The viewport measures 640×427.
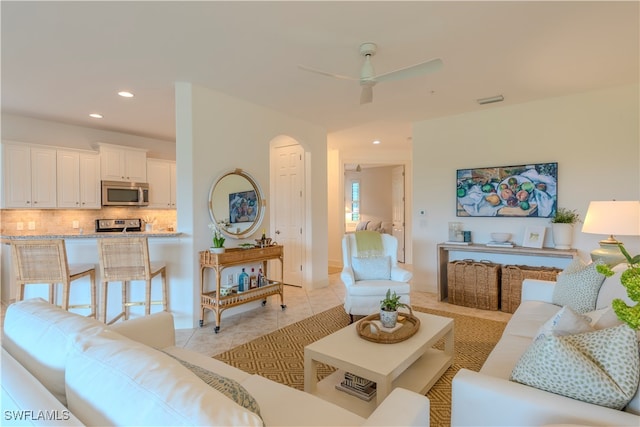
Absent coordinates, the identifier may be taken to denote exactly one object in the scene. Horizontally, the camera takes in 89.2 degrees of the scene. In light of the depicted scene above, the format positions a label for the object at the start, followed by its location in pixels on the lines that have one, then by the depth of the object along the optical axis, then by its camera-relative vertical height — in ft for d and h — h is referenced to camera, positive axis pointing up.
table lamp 9.14 -0.39
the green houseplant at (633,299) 3.30 -1.00
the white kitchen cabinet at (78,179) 16.10 +1.71
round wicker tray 6.98 -2.75
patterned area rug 7.54 -4.17
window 30.76 +1.10
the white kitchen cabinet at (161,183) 19.45 +1.80
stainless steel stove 17.54 -0.70
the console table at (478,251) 12.39 -1.73
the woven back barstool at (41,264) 9.61 -1.51
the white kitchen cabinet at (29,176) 14.56 +1.72
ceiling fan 7.73 +3.43
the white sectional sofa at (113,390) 2.52 -1.56
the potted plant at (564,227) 12.72 -0.71
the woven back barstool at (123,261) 10.22 -1.55
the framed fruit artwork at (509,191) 13.42 +0.82
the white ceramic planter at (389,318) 7.55 -2.52
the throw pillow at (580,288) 7.75 -1.97
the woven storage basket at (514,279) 12.60 -2.79
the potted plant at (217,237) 11.54 -0.96
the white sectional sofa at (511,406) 3.64 -2.40
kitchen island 11.62 -1.86
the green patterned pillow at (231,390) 3.09 -1.74
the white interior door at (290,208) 17.51 +0.19
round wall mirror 12.48 +0.33
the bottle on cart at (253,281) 12.92 -2.80
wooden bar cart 11.28 -2.86
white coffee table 5.95 -2.90
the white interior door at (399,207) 25.66 +0.26
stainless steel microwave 17.48 +1.07
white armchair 11.44 -2.54
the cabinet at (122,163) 17.42 +2.75
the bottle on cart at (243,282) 12.44 -2.73
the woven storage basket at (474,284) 13.37 -3.14
